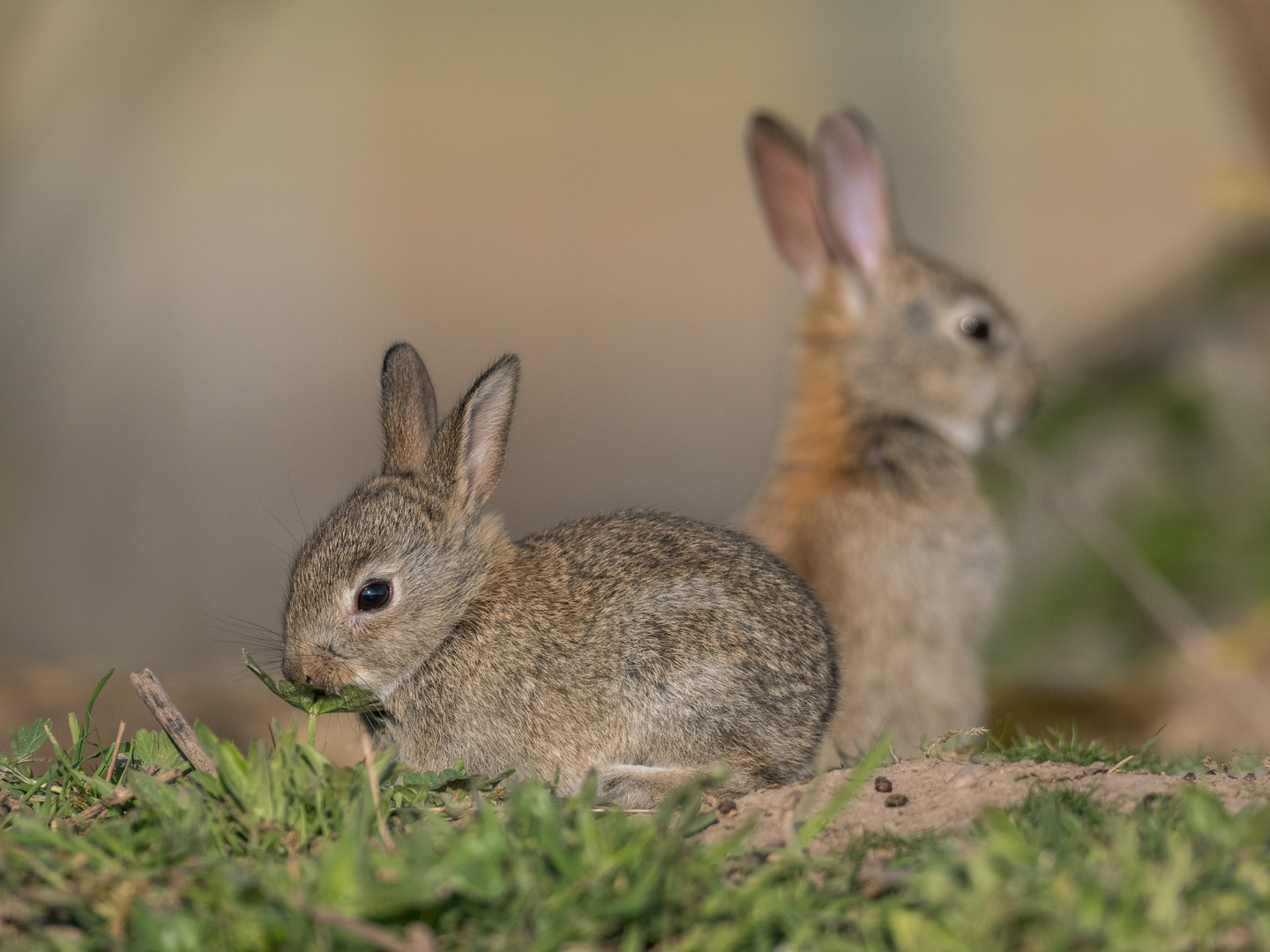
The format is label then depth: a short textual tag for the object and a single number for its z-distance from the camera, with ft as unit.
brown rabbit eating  23.72
